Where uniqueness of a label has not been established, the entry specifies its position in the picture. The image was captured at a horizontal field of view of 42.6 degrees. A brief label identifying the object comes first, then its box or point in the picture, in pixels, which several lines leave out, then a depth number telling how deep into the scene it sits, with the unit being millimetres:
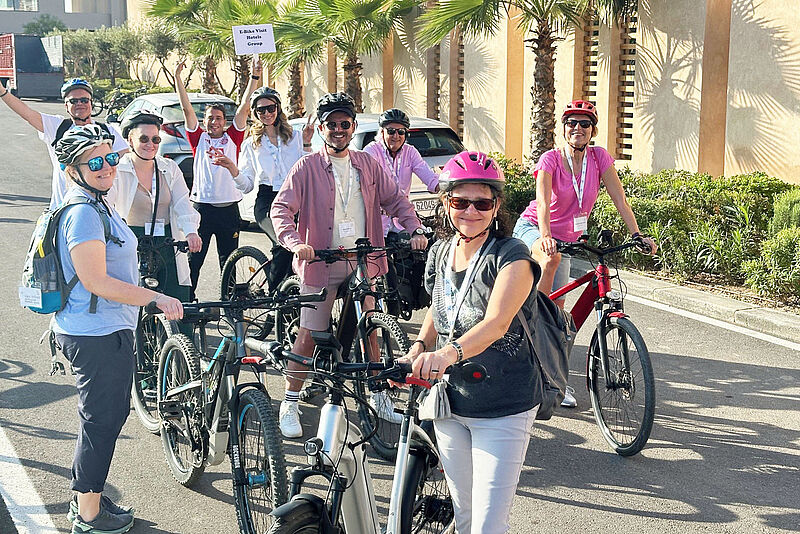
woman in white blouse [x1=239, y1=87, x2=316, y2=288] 8367
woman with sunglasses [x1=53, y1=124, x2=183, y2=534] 4480
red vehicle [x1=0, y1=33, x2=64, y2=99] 44375
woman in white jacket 6562
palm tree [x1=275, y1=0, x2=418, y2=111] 18938
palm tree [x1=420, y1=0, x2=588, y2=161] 14492
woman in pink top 6438
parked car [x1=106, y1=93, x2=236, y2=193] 14945
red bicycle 5699
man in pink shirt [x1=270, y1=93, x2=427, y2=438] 6109
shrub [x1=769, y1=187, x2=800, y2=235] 9562
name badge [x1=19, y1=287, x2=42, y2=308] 4508
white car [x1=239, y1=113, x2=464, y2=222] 12172
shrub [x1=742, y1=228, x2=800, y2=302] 8875
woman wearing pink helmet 3586
